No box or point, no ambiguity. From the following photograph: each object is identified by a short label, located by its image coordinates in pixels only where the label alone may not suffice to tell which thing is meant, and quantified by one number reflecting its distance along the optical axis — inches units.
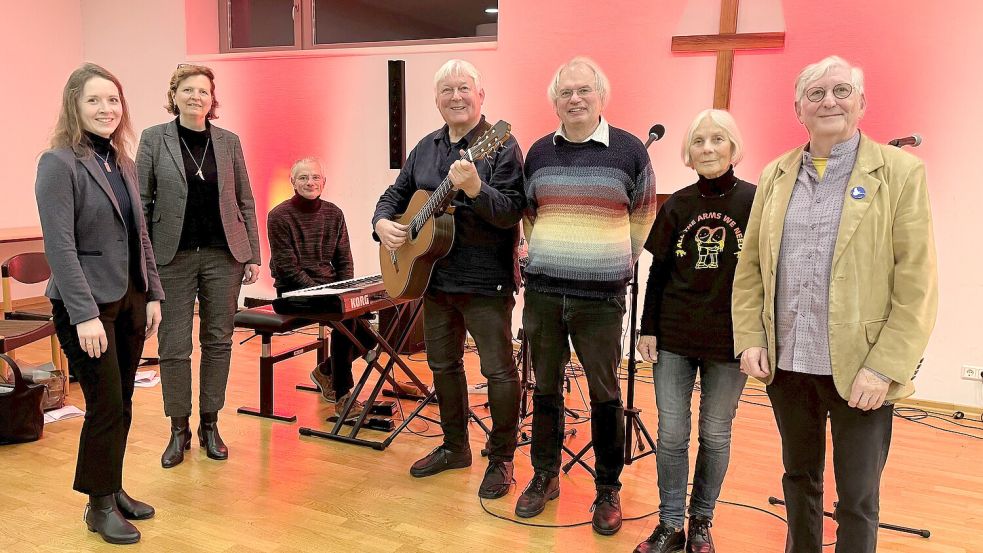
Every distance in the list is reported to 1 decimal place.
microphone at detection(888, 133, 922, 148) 90.5
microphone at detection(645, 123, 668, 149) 108.1
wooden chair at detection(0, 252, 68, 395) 149.5
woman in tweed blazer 120.3
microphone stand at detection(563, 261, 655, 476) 120.3
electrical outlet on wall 164.7
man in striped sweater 95.3
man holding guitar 106.5
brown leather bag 131.6
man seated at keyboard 154.6
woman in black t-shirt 86.1
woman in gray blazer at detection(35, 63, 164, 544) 87.8
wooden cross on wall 175.2
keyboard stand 135.5
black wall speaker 212.7
